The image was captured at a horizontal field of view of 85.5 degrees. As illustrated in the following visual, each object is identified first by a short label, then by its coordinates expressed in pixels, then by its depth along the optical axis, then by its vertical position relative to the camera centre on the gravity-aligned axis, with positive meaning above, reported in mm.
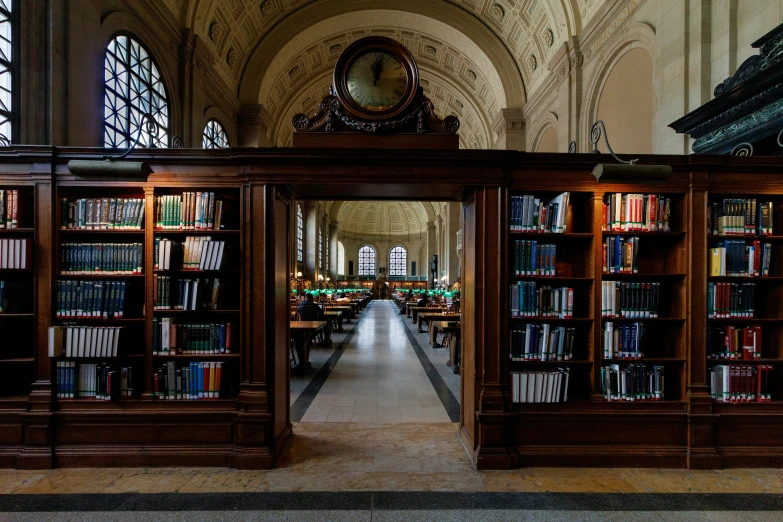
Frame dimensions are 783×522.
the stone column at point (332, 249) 40906 +1081
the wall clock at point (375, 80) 4145 +1779
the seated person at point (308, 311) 10195 -1243
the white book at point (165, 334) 4117 -734
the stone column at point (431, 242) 39594 +1768
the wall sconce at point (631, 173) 3592 +770
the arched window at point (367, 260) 47281 +33
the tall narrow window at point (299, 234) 27769 +1718
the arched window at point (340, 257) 45188 +277
